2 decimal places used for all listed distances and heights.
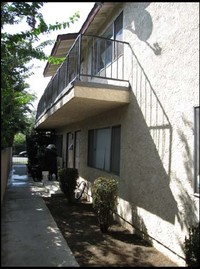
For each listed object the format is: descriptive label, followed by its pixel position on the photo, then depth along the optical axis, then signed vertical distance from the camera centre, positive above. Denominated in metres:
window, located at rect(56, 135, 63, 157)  14.18 -0.10
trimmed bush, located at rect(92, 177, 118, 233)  5.17 -1.30
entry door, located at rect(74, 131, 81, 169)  10.37 -0.34
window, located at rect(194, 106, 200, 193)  3.68 -0.11
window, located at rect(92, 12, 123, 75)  6.73 +3.03
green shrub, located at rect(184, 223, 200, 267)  3.27 -1.49
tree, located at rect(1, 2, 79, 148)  4.37 +2.10
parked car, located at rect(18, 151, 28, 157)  31.92 -1.63
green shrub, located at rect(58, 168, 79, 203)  7.73 -1.28
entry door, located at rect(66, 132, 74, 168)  11.40 -0.49
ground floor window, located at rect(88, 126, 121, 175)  6.54 -0.17
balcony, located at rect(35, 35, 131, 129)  5.58 +1.58
